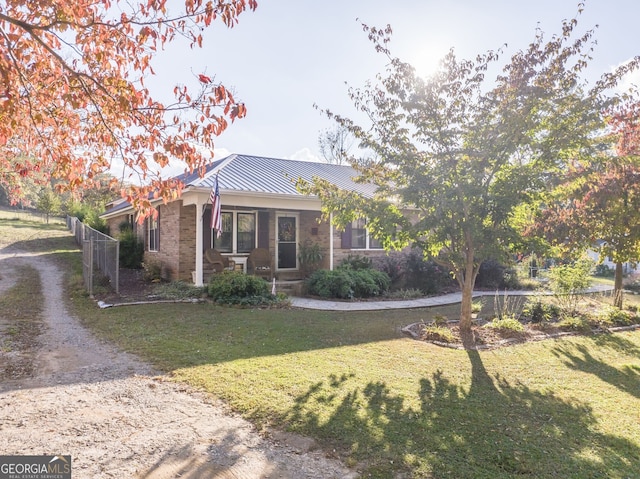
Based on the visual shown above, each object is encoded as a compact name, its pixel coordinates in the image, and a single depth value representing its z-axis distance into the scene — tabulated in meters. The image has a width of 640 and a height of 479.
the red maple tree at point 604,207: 7.47
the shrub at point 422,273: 14.05
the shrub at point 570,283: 9.59
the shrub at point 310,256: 14.00
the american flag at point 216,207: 10.40
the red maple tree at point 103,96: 3.52
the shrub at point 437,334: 7.25
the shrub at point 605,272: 25.13
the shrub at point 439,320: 8.46
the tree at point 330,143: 35.75
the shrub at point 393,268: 14.42
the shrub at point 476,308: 9.63
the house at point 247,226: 12.16
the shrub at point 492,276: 15.73
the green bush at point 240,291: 10.23
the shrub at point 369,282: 12.33
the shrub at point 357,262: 14.03
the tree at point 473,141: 6.58
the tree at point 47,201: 33.06
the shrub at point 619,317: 9.30
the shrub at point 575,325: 8.47
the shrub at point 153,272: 13.56
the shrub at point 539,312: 9.10
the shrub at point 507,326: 7.76
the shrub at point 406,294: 12.62
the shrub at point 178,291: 10.74
